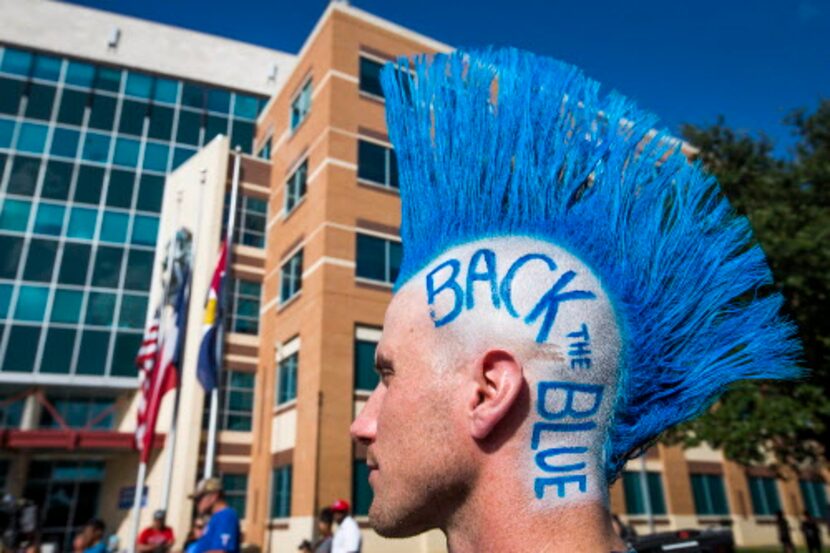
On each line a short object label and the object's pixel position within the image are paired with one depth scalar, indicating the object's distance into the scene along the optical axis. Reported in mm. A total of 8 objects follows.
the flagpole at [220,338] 14395
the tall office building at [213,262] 19406
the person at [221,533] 5480
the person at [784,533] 17984
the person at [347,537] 6742
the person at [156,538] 8836
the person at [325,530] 7589
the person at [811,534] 17234
